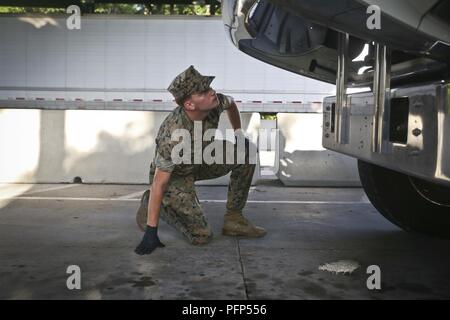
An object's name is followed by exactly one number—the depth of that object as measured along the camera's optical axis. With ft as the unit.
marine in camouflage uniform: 10.14
